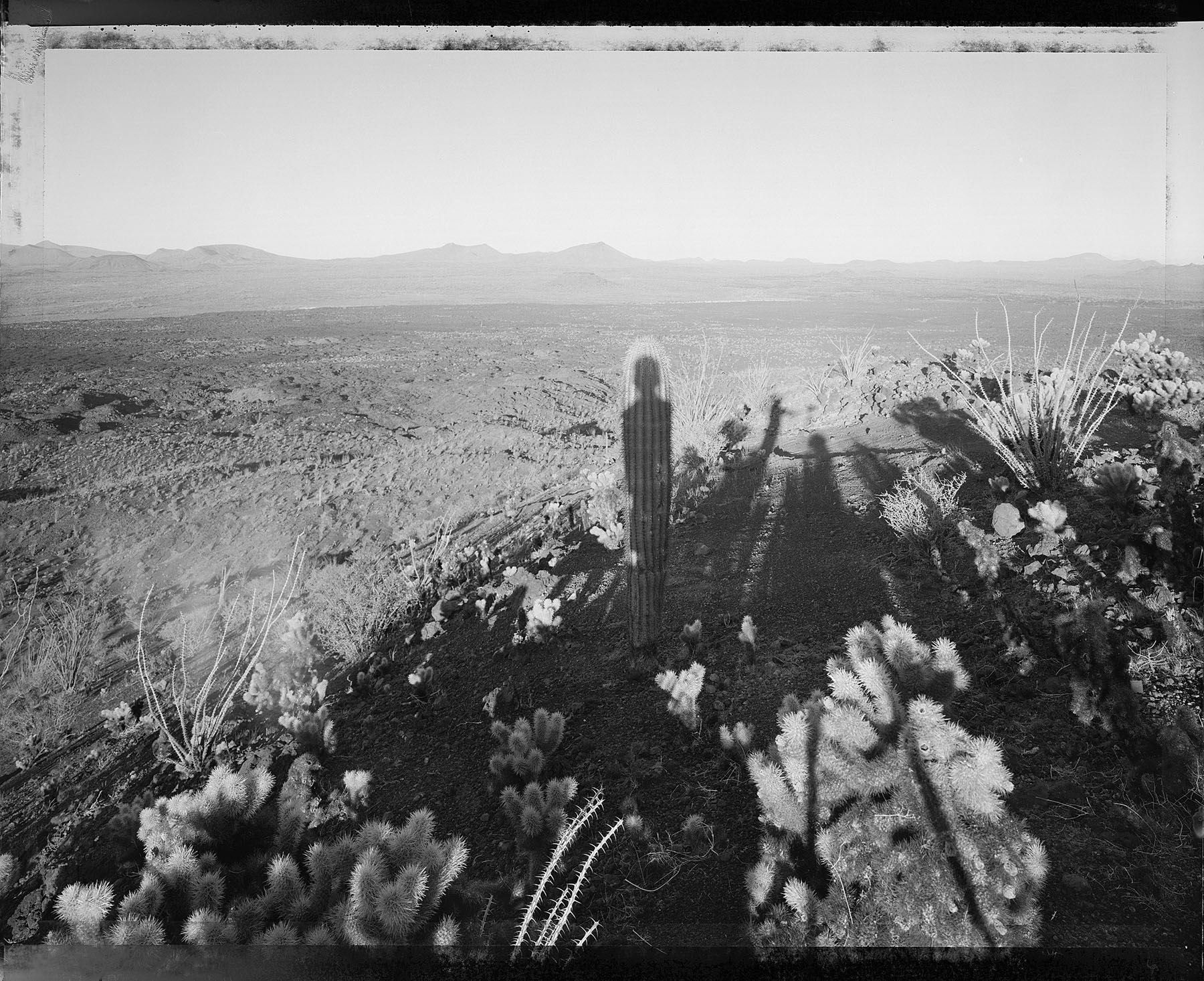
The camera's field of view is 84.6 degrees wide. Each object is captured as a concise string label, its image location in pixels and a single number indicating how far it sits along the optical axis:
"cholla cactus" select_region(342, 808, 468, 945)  2.28
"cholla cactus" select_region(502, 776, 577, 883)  2.68
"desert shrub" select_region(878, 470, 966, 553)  4.30
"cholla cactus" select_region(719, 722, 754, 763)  2.92
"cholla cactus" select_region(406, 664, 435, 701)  3.83
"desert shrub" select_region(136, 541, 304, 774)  3.40
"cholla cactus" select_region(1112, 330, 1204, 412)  5.82
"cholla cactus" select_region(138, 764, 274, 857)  2.73
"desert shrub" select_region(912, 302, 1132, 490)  4.54
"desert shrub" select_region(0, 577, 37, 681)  4.69
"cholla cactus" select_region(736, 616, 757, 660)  3.61
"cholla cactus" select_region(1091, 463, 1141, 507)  3.78
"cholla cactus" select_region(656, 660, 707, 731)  3.22
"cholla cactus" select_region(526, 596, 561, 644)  4.21
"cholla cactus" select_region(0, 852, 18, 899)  2.72
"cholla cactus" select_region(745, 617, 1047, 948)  2.05
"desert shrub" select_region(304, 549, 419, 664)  4.51
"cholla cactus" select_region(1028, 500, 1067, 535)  3.72
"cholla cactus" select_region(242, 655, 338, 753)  3.45
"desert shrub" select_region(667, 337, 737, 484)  7.50
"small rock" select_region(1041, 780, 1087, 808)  2.36
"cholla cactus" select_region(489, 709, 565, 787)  3.01
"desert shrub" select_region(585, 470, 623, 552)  5.57
